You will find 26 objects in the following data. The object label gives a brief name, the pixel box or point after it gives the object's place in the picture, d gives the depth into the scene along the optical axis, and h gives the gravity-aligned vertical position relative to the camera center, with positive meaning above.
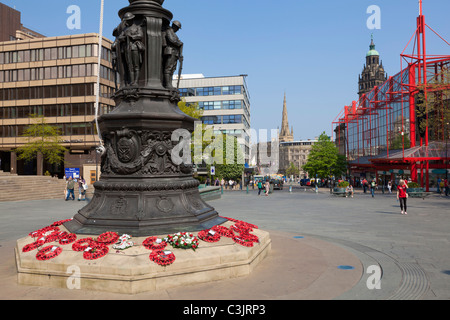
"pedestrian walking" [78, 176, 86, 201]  26.52 -1.50
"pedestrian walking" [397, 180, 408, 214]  17.17 -1.13
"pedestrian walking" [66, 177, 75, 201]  26.42 -1.30
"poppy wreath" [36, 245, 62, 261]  6.42 -1.53
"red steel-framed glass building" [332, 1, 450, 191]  36.19 +6.12
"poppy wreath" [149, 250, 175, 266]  6.17 -1.55
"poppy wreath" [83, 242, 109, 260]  6.27 -1.47
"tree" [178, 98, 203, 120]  39.90 +6.85
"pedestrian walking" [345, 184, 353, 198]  31.28 -1.87
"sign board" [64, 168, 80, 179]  51.16 -0.35
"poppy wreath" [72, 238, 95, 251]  6.61 -1.41
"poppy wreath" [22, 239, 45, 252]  6.98 -1.50
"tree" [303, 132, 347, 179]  65.62 +1.66
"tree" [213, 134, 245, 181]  53.12 +1.26
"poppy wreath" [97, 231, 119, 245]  6.68 -1.30
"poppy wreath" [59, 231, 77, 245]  7.01 -1.38
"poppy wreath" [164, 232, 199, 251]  6.69 -1.36
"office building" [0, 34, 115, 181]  53.41 +12.38
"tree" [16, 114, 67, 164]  47.75 +3.60
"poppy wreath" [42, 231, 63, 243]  7.24 -1.39
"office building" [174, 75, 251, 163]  69.69 +13.88
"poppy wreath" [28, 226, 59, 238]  7.78 -1.40
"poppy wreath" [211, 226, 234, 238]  7.58 -1.34
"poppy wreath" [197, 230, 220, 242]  7.15 -1.35
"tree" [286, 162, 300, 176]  177.81 -1.07
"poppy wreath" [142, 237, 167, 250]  6.59 -1.40
